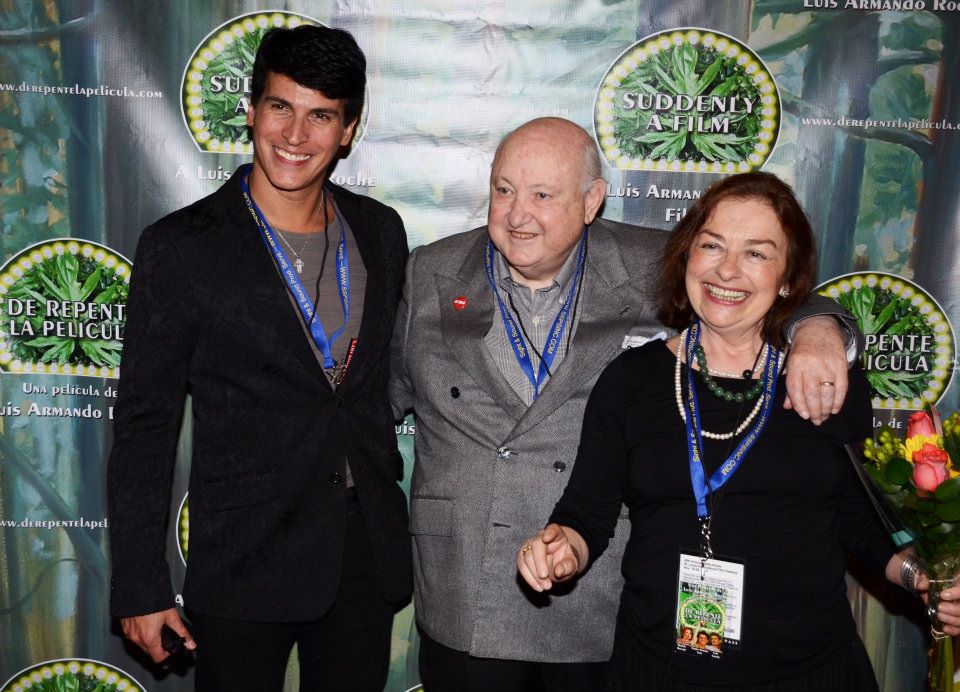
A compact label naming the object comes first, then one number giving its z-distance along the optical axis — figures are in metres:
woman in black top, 1.91
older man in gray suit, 2.36
